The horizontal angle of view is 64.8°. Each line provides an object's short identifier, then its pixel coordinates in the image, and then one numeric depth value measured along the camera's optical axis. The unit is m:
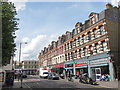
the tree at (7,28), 7.97
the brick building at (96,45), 17.07
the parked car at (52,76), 22.05
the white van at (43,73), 26.23
